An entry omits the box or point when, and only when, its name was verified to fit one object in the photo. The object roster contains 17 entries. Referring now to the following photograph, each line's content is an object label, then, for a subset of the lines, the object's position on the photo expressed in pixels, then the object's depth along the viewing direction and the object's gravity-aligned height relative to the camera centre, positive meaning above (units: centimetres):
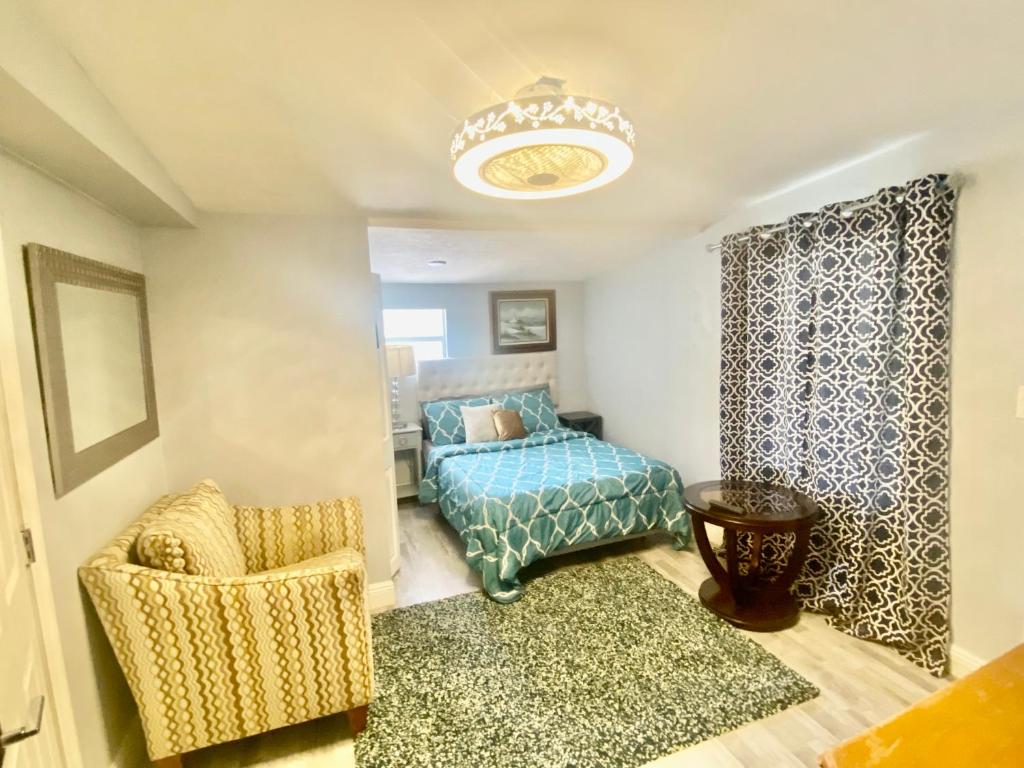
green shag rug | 172 -143
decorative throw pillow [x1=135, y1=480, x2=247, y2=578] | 162 -66
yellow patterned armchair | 154 -95
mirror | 141 +2
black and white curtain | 192 -29
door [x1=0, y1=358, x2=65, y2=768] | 84 -58
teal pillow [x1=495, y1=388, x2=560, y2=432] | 441 -59
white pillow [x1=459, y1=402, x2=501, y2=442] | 408 -64
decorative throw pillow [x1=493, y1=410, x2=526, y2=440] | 409 -68
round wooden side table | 222 -103
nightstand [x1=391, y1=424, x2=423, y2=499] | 416 -97
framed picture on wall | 478 +26
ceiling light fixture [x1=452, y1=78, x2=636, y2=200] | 115 +53
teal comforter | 271 -97
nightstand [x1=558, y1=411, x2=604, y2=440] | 480 -80
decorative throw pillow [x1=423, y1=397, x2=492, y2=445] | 416 -64
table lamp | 383 -7
